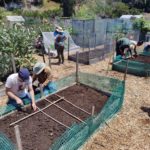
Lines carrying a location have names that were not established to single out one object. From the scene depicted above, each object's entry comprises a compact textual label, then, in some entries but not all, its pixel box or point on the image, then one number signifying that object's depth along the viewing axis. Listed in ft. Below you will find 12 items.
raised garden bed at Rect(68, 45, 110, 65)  32.24
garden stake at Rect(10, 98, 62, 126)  14.11
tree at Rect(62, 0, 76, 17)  131.54
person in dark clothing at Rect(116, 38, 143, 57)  29.01
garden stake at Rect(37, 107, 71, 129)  14.26
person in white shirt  13.64
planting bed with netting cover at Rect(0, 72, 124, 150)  12.57
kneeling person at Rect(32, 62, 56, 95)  15.56
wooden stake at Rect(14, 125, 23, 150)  8.34
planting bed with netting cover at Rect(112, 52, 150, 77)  26.38
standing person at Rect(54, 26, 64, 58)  31.39
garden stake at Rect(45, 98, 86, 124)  15.10
